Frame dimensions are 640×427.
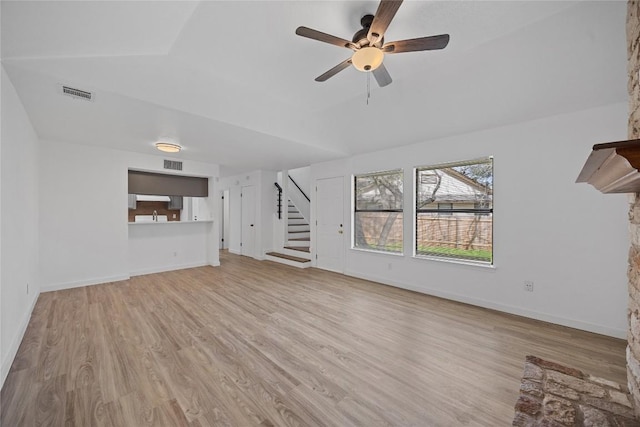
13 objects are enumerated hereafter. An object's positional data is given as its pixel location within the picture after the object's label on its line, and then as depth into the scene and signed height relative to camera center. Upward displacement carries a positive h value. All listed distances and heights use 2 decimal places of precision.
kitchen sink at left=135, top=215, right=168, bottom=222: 6.73 -0.16
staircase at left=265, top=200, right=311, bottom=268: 6.33 -0.92
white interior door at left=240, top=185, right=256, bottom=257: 7.30 -0.24
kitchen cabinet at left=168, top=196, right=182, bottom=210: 7.12 +0.25
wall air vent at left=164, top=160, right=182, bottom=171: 5.45 +1.01
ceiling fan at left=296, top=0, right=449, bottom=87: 1.79 +1.24
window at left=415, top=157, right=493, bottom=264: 3.75 +0.02
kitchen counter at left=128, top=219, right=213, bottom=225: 5.18 -0.23
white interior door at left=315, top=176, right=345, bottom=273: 5.58 -0.26
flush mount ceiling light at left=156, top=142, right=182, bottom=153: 4.16 +1.07
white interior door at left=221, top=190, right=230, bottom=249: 8.78 -0.28
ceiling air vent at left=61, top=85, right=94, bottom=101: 2.47 +1.17
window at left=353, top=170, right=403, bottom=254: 4.77 +0.02
